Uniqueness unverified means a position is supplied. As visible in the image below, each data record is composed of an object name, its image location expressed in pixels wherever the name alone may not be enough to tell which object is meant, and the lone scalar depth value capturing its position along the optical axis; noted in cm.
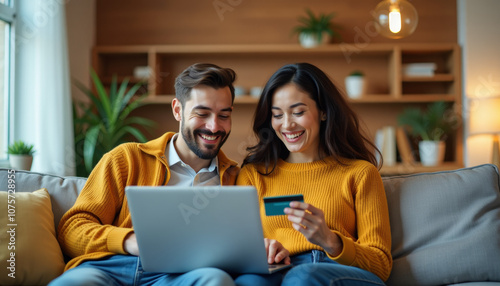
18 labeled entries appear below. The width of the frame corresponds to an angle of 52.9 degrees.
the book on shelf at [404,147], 389
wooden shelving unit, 395
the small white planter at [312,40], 388
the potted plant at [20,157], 261
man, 152
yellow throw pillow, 152
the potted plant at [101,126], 335
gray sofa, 163
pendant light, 207
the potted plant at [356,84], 388
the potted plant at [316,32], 388
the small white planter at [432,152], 382
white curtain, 309
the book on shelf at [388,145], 389
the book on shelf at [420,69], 393
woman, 156
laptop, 127
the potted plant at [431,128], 382
